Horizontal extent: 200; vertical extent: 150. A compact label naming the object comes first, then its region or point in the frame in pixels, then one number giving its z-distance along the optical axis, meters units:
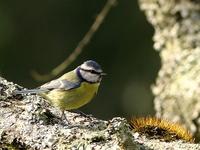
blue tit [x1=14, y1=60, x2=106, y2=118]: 9.17
